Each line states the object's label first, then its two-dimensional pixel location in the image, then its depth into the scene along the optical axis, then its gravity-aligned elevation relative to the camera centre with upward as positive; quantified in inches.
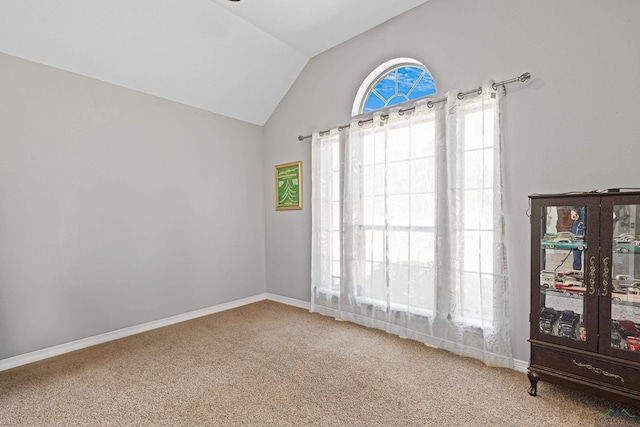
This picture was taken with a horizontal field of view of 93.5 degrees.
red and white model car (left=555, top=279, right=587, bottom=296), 72.2 -20.5
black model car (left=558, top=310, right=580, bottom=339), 73.2 -29.8
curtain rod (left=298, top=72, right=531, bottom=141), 87.9 +36.5
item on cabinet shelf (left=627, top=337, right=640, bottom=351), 65.7 -31.1
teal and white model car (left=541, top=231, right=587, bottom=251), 72.4 -9.5
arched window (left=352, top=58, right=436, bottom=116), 116.3 +49.4
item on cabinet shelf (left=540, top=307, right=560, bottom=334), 75.9 -29.5
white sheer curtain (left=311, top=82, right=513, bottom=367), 94.7 -7.9
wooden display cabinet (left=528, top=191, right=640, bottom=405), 66.7 -21.6
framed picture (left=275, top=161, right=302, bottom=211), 155.7 +11.1
